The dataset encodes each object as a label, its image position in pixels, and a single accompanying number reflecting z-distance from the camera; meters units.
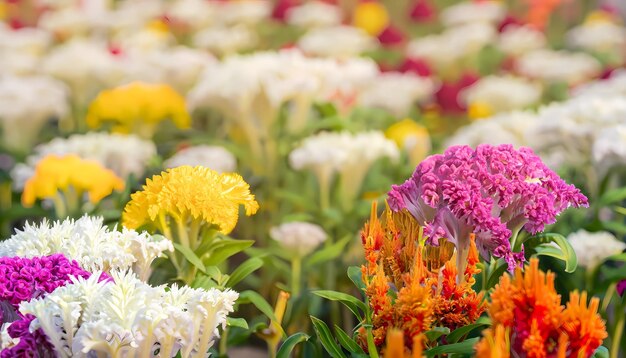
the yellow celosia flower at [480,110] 5.43
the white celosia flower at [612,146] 3.18
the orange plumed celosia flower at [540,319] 1.61
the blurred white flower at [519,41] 7.08
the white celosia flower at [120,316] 1.65
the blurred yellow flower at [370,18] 8.15
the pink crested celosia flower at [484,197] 1.89
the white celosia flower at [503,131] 4.05
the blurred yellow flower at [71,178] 3.18
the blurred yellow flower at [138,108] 4.26
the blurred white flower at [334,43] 5.80
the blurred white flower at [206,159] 3.73
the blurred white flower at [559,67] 6.04
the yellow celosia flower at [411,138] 4.10
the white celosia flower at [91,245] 1.93
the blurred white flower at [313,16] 6.96
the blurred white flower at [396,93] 5.34
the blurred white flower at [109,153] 3.61
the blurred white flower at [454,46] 6.78
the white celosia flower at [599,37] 7.05
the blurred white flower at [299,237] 3.30
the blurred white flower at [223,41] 6.09
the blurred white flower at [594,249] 2.81
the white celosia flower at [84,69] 5.27
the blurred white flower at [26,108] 4.53
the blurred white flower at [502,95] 5.40
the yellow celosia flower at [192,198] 2.12
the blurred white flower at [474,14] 7.45
